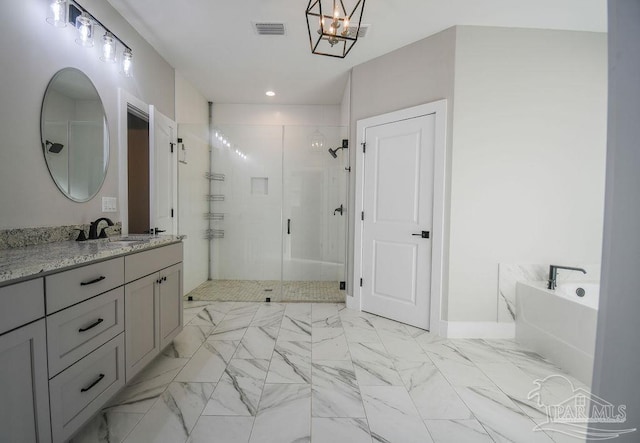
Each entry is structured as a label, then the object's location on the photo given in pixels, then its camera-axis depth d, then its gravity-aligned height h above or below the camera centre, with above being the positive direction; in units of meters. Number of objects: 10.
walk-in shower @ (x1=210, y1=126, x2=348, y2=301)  3.76 -0.01
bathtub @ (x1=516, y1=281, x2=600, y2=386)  1.83 -0.83
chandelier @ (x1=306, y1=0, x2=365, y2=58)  1.43 +1.57
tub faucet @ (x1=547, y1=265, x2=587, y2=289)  2.23 -0.51
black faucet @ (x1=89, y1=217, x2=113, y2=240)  1.80 -0.17
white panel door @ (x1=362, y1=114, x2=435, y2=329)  2.54 -0.09
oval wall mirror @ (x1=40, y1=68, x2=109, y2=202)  1.63 +0.46
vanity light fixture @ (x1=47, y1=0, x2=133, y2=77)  1.57 +1.15
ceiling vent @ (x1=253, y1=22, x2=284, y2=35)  2.32 +1.57
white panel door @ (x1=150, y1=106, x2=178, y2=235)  2.71 +0.35
